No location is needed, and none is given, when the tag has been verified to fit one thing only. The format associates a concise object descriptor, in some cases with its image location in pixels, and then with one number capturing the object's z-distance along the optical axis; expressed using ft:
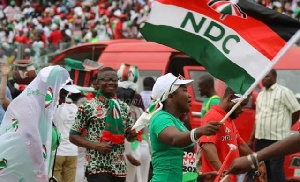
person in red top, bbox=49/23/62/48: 123.63
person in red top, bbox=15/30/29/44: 127.47
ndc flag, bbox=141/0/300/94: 30.84
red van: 56.93
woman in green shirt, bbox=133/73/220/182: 30.12
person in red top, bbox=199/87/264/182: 34.80
